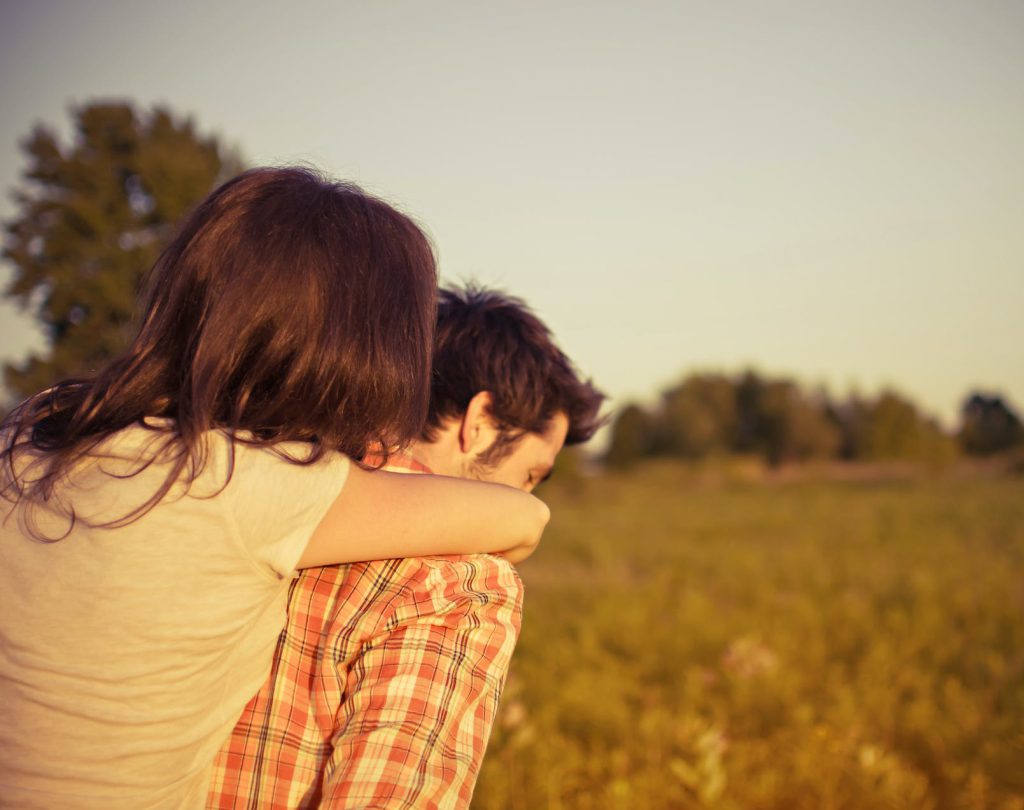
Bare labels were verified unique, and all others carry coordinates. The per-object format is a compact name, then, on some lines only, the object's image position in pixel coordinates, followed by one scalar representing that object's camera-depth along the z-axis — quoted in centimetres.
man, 112
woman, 109
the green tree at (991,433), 4578
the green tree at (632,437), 4422
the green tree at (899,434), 4216
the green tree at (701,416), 4494
